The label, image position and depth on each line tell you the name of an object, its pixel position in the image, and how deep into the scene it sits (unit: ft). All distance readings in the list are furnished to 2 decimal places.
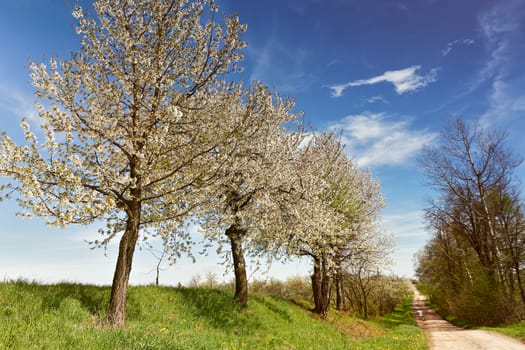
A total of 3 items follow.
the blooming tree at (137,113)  31.53
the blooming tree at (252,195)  48.60
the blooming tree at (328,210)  55.01
